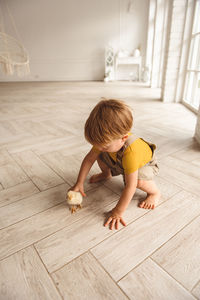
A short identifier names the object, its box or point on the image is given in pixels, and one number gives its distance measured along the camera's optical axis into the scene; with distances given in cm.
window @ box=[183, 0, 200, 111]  239
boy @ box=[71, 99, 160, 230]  61
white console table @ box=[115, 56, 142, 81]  578
